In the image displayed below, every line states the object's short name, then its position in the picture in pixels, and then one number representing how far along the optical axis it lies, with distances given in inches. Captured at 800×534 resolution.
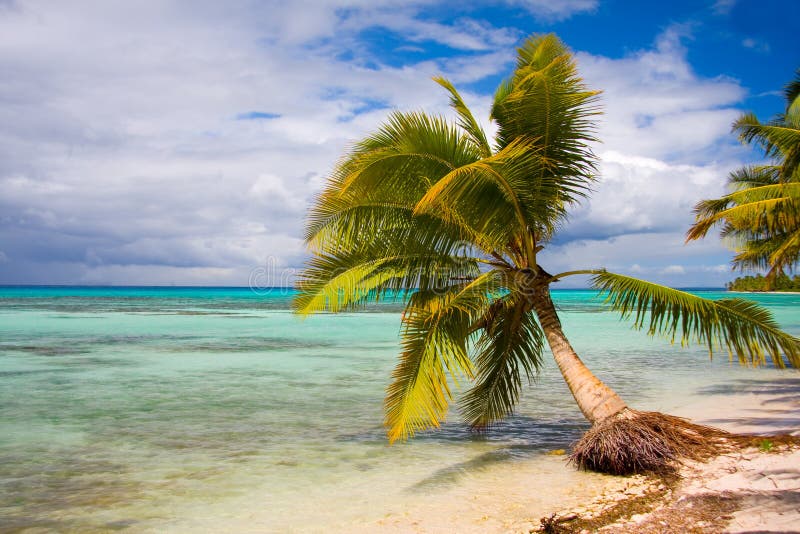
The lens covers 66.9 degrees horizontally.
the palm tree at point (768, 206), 470.3
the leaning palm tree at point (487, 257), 255.6
